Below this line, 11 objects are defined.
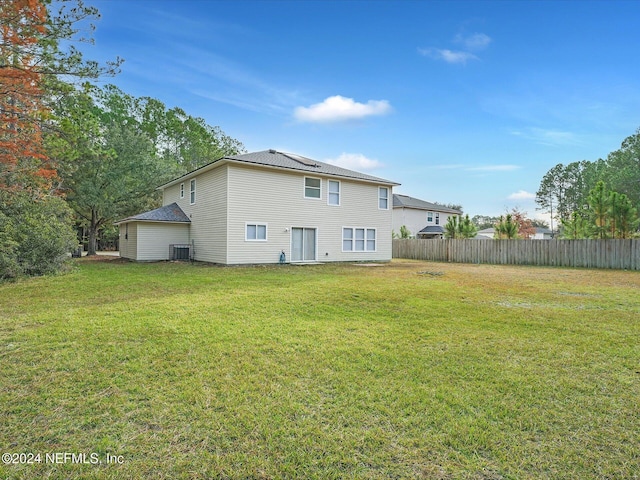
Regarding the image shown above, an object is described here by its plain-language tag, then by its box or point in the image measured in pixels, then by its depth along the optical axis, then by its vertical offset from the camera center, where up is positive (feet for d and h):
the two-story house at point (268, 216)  47.52 +4.11
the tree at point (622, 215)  51.41 +4.28
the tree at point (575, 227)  58.08 +2.81
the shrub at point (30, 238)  30.58 +0.31
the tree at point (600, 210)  53.36 +5.24
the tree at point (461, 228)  75.36 +3.27
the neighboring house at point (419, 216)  104.78 +8.50
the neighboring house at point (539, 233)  169.96 +4.93
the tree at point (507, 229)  64.69 +2.61
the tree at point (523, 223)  115.84 +7.13
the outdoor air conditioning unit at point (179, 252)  55.31 -1.72
